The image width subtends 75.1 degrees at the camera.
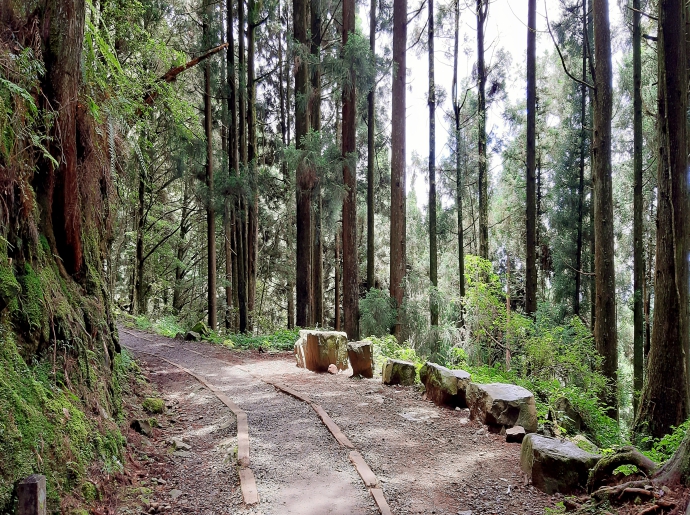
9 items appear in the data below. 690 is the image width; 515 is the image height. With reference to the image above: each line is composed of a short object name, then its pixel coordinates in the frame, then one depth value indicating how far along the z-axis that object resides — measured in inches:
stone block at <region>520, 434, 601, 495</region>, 163.9
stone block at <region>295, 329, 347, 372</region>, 376.5
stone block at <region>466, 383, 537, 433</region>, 224.1
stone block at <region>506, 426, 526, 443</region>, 216.5
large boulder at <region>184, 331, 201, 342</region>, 557.0
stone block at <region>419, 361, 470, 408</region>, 270.5
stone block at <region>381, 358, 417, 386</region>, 320.2
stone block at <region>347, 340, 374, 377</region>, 346.0
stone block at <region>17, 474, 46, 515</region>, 100.0
